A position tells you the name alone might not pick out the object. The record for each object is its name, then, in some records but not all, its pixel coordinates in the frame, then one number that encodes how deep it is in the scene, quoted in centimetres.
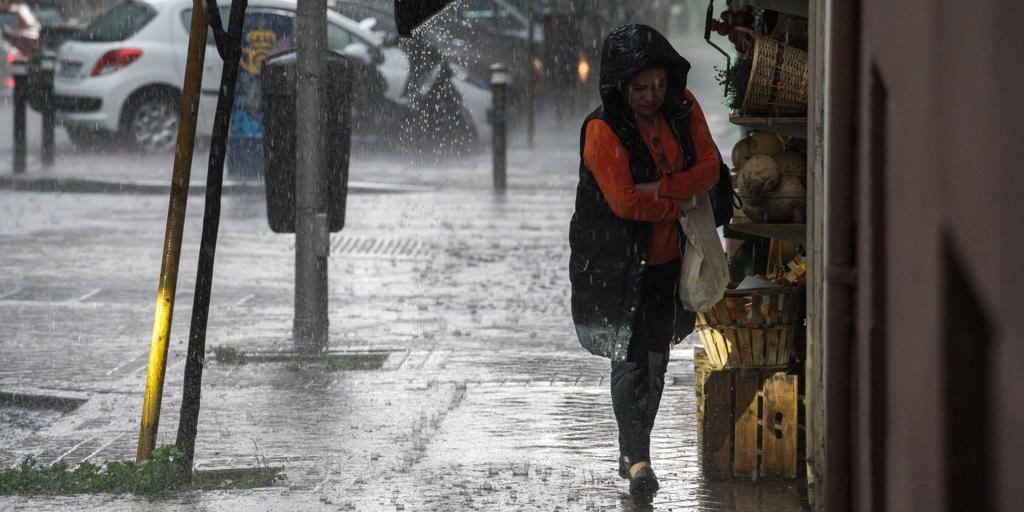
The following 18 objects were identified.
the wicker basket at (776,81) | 1130
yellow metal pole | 1121
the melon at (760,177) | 1168
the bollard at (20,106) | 3409
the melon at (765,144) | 1223
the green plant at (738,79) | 1180
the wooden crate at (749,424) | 1141
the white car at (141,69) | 3684
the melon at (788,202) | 1167
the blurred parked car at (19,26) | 5759
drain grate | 2456
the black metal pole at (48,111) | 3516
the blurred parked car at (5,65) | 5662
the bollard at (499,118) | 3287
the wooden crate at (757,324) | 1154
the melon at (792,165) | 1180
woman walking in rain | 1101
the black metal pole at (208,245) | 1146
